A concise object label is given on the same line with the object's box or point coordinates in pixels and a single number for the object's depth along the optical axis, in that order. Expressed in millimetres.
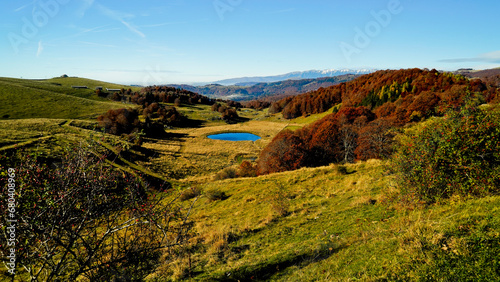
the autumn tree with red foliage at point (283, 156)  42750
